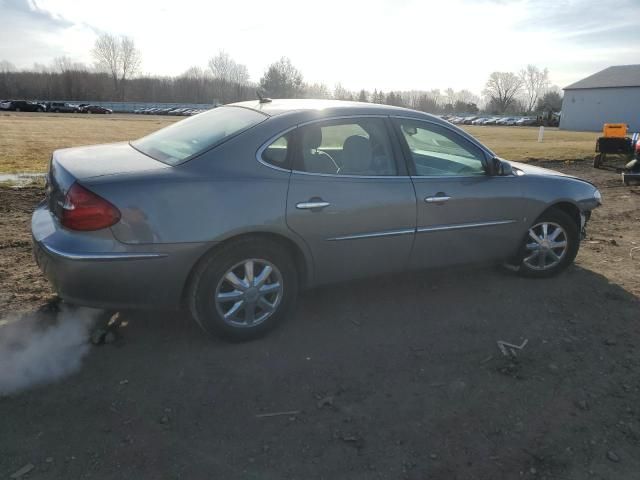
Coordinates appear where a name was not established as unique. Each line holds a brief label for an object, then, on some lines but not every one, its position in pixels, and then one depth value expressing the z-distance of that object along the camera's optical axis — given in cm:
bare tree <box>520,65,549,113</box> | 12910
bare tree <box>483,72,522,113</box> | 12094
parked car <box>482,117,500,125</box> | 7331
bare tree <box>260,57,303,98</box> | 7769
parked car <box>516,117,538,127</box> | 7206
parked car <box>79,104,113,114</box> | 6731
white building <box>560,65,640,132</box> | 5978
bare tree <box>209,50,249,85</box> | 11950
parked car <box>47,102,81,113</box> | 6850
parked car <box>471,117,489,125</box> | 7285
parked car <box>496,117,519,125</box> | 7257
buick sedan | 303
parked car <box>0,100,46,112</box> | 6519
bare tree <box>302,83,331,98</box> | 8816
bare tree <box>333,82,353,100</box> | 10522
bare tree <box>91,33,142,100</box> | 11388
